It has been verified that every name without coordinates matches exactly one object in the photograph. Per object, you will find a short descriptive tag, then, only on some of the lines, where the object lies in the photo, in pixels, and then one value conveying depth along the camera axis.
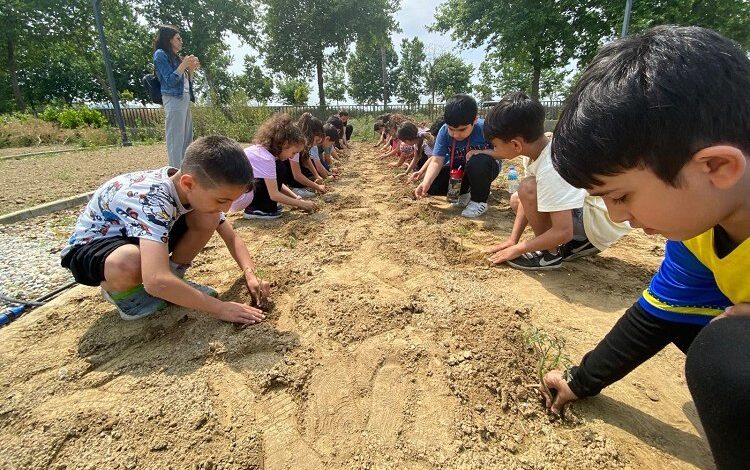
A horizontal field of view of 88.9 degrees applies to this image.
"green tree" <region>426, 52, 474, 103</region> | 51.44
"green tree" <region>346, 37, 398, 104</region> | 49.81
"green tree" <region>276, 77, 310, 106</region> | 28.97
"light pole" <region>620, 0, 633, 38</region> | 8.78
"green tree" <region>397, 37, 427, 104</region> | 53.28
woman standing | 4.72
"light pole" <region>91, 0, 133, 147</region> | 10.48
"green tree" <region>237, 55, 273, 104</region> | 38.81
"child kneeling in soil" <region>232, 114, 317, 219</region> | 4.04
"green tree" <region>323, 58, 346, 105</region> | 55.03
